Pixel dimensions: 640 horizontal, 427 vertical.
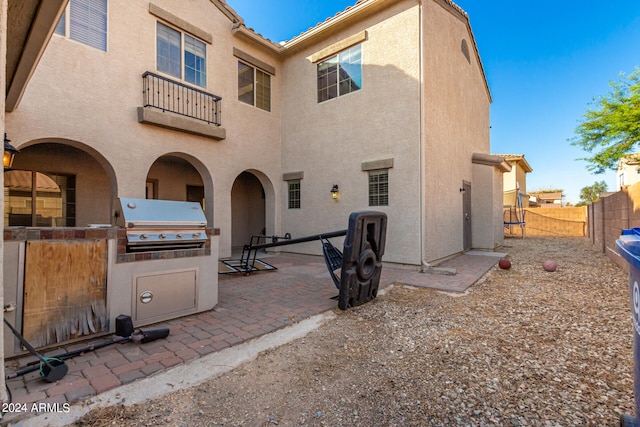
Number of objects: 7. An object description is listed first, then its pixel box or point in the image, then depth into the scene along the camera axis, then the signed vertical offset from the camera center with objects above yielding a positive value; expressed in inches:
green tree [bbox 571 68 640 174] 452.8 +145.3
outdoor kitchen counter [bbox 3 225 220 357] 99.3 -26.0
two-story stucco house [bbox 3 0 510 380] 246.5 +92.6
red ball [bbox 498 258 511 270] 277.3 -47.1
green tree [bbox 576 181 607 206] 1683.1 +133.9
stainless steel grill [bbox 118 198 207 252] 127.5 -3.9
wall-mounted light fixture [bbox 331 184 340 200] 336.5 +26.4
